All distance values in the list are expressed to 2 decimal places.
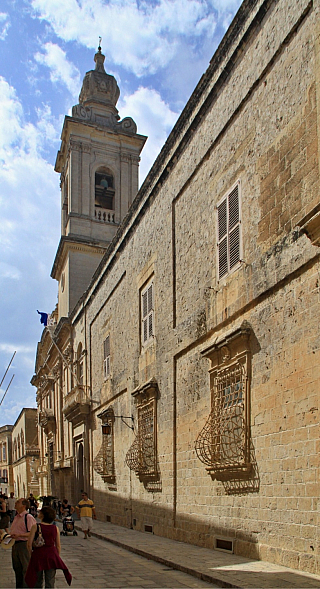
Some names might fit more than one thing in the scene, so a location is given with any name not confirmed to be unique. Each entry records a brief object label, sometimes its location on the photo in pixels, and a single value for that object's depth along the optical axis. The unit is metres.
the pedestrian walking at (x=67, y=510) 18.00
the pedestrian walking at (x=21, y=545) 6.74
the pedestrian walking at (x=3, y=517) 13.38
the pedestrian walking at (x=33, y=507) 24.11
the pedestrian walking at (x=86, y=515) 14.88
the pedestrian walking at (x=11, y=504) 20.15
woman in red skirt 5.75
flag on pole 32.03
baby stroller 16.06
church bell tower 29.84
